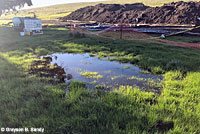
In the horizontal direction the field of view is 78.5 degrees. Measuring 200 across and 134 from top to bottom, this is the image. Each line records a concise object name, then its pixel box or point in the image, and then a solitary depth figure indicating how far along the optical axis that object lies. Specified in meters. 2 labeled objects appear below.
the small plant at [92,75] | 4.85
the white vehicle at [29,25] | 16.22
